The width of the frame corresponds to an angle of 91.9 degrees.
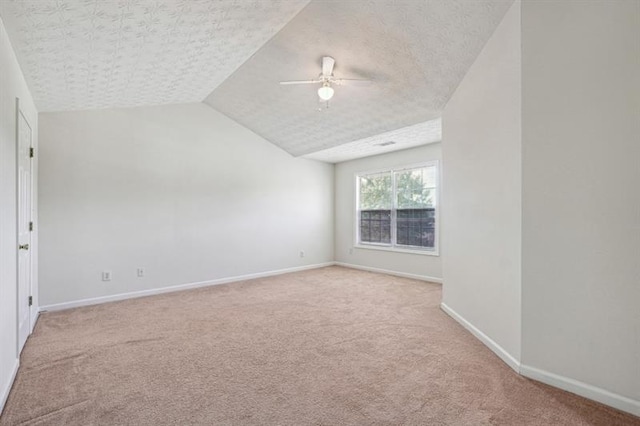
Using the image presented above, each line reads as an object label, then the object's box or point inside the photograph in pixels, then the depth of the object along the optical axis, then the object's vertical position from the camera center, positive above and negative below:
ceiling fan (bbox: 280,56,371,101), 3.29 +1.45
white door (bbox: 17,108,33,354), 2.62 -0.18
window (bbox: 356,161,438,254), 5.50 +0.06
